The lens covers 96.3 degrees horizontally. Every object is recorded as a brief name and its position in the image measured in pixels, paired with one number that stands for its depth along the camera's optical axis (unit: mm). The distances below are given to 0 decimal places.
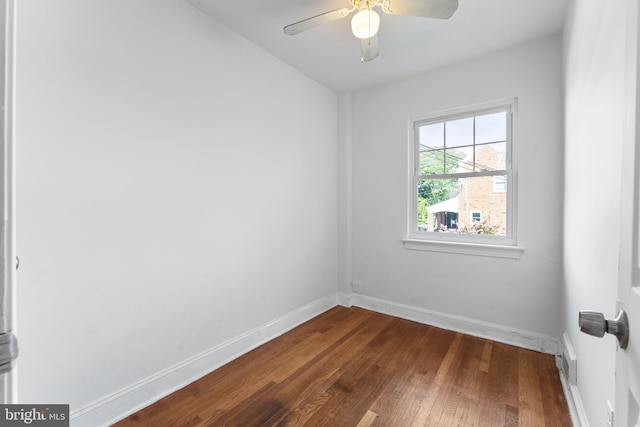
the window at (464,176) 2612
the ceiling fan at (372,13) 1588
